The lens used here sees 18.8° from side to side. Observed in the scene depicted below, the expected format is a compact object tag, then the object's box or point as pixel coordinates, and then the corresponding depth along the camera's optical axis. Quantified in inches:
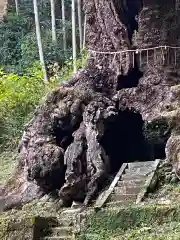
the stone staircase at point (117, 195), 394.6
